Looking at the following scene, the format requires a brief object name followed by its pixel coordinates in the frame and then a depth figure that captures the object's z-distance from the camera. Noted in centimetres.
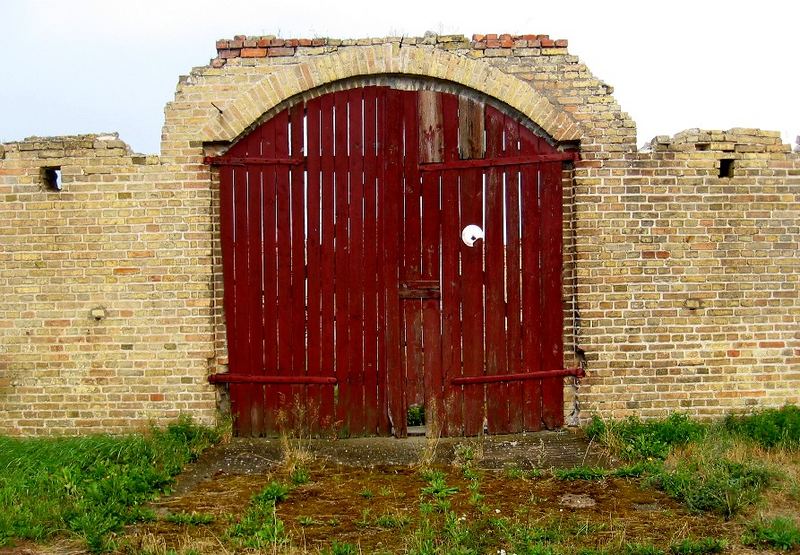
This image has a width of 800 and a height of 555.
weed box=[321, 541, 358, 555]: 388
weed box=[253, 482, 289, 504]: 481
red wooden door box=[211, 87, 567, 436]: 624
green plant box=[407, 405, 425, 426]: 697
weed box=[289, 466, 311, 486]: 520
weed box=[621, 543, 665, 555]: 383
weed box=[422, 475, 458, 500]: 483
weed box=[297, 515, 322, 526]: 438
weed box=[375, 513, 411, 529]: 430
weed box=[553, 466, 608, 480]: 519
